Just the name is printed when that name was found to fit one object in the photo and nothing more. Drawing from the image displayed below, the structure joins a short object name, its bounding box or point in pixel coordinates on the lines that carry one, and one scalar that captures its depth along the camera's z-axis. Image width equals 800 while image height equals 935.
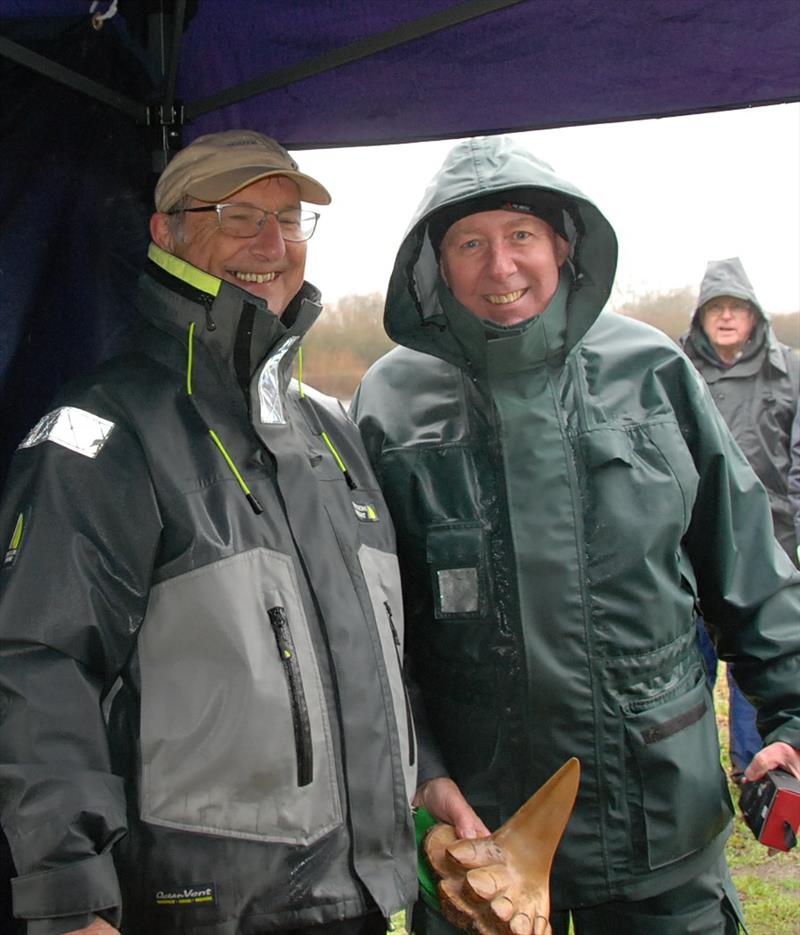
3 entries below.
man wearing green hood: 2.14
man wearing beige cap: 1.57
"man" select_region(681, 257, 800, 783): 4.89
